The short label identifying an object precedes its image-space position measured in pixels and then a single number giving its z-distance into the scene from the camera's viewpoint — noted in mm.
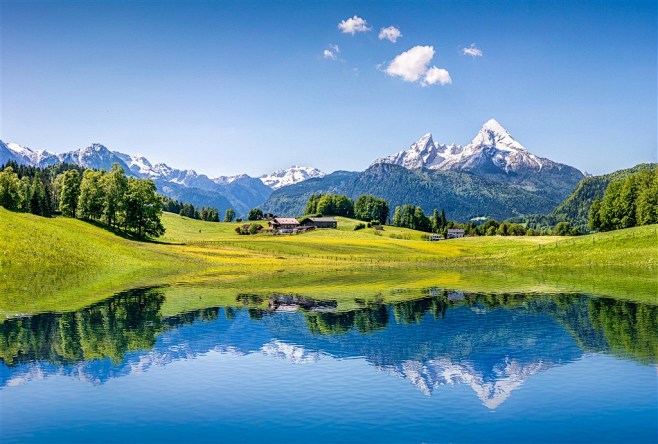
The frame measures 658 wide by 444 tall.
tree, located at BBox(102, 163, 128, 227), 136875
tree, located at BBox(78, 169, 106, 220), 139625
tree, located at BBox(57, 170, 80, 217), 145250
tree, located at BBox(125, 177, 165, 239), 139738
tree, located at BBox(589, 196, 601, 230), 178250
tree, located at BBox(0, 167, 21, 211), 143875
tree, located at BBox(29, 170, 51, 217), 166625
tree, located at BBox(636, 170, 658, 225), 144800
